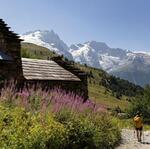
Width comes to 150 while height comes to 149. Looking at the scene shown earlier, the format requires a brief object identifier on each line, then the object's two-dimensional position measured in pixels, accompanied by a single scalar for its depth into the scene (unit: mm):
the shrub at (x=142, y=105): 51589
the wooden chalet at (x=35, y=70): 15256
